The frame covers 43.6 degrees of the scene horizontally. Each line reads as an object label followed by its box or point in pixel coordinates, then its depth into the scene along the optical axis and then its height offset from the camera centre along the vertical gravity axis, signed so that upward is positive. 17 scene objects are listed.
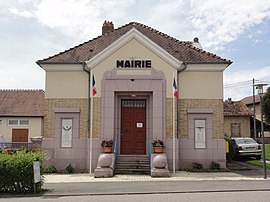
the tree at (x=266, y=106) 47.59 +3.85
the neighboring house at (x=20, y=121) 35.81 +1.25
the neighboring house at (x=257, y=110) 53.22 +4.63
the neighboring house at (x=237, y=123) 41.09 +1.24
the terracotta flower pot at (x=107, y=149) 15.88 -0.78
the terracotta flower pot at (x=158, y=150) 15.85 -0.80
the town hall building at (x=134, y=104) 16.91 +1.47
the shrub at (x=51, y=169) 16.66 -1.80
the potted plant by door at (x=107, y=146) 15.88 -0.62
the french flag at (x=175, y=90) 16.55 +2.11
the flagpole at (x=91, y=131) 15.79 +0.09
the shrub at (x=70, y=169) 16.59 -1.78
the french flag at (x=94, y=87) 16.55 +2.22
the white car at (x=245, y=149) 22.22 -1.04
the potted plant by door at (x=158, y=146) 15.85 -0.62
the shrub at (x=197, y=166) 16.70 -1.63
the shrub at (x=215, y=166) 16.75 -1.63
